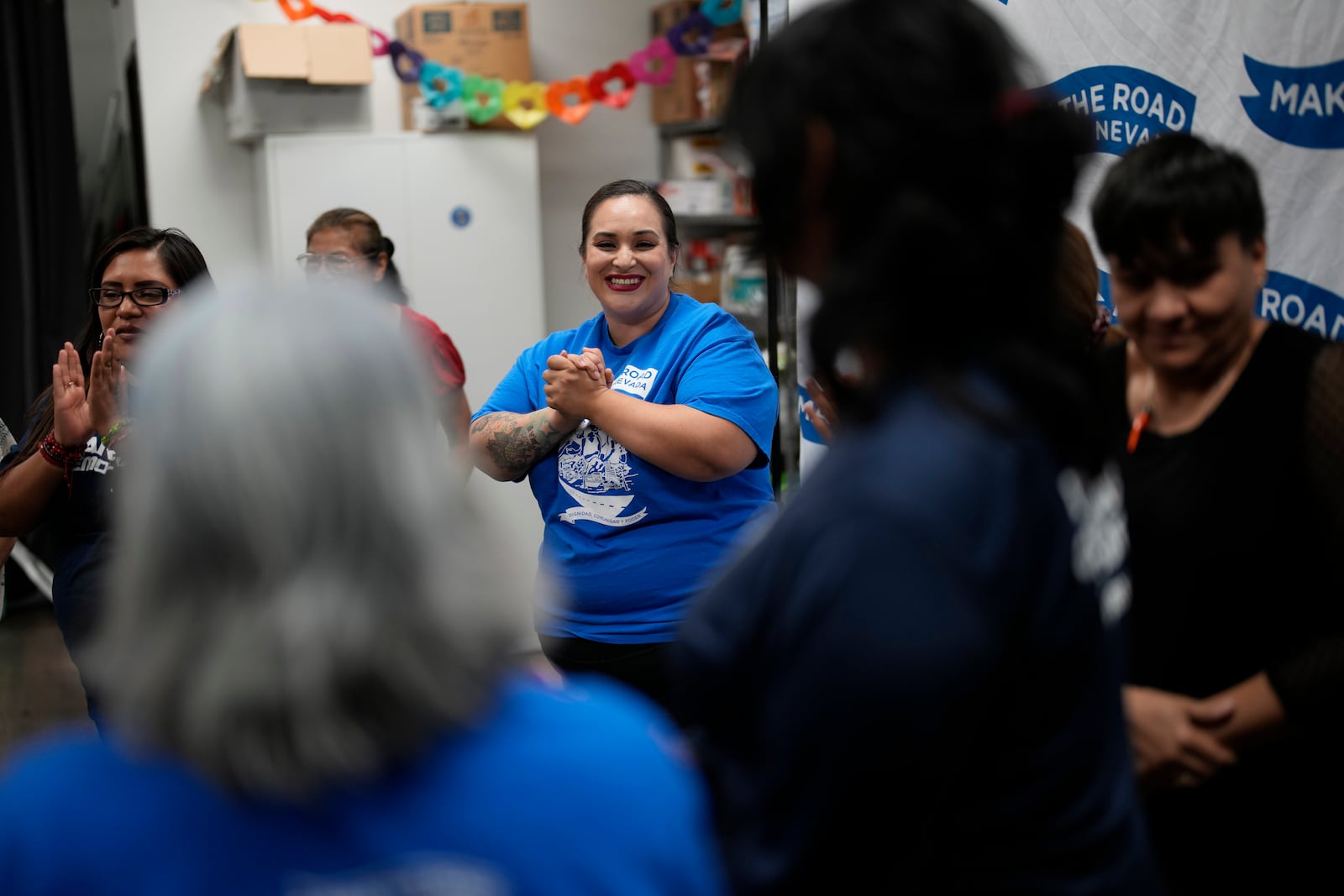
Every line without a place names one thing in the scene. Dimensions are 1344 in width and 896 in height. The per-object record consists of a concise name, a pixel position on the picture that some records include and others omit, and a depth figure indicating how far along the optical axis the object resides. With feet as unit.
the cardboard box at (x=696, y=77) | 16.01
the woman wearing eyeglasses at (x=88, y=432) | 6.33
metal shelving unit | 9.80
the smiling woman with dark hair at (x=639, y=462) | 6.84
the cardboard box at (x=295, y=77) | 13.60
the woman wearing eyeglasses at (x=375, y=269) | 10.05
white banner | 5.64
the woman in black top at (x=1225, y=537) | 3.78
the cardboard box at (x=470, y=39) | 15.11
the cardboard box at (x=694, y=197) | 16.46
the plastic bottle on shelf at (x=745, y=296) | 15.75
